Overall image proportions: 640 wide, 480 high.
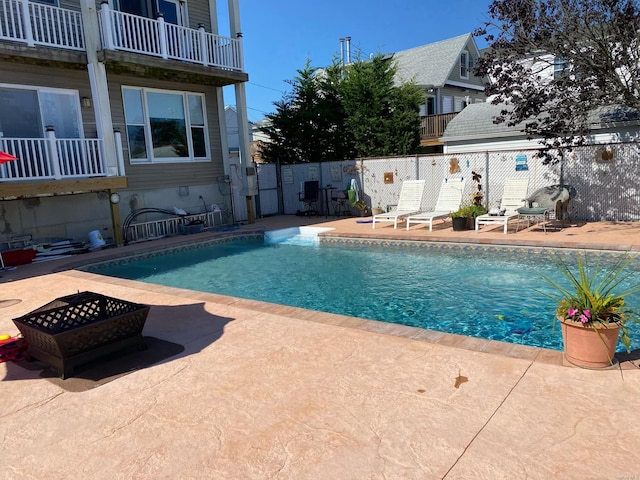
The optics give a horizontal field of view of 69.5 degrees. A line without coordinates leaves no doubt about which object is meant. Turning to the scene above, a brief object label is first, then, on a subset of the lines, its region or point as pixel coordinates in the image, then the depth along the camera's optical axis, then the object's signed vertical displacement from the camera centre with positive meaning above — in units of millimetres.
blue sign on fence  11672 +87
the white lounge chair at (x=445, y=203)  11420 -815
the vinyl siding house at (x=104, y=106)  10023 +2164
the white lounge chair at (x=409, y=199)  12176 -691
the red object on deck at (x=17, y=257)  9491 -1208
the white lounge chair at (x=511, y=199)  10562 -759
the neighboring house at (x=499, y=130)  13406 +1151
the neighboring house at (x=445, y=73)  26016 +5644
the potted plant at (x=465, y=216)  10773 -1079
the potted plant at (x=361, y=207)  14594 -960
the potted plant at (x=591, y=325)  3348 -1177
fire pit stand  3781 -1131
